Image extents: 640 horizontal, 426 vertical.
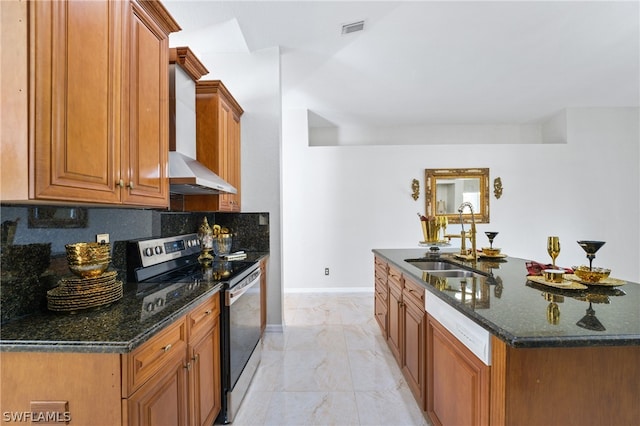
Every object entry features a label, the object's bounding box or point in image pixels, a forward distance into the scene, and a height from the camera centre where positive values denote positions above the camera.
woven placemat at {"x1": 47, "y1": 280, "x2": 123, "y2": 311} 1.14 -0.34
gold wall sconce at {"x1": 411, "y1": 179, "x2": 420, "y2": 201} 4.67 +0.42
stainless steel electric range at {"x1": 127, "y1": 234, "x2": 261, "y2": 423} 1.61 -0.41
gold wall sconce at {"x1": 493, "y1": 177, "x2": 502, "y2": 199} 4.68 +0.45
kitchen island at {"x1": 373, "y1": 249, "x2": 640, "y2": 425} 0.91 -0.49
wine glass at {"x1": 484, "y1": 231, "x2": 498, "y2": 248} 2.36 -0.18
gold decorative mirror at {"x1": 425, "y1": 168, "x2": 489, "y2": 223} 4.68 +0.36
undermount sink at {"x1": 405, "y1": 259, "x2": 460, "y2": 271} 2.32 -0.42
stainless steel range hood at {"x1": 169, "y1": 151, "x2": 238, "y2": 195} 1.72 +0.24
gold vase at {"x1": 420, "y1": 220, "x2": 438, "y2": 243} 2.66 -0.16
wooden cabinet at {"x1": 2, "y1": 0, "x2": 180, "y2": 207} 0.87 +0.42
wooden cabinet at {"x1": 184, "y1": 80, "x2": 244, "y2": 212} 2.50 +0.71
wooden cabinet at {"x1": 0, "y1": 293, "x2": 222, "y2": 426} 0.88 -0.54
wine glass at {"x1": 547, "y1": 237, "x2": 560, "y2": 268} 1.65 -0.20
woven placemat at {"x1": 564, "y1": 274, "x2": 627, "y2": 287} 1.42 -0.35
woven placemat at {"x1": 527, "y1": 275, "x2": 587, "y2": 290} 1.33 -0.34
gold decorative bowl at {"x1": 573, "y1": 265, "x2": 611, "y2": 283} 1.44 -0.32
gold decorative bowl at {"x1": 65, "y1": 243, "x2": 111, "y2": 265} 1.18 -0.17
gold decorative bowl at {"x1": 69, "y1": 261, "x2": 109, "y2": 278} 1.18 -0.24
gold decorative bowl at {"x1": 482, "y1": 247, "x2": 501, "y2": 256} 2.29 -0.31
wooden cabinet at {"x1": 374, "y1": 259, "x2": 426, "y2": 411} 1.69 -0.81
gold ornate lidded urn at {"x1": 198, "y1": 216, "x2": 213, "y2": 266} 2.34 -0.23
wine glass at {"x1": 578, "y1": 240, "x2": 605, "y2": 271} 1.40 -0.17
